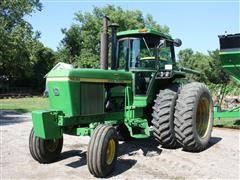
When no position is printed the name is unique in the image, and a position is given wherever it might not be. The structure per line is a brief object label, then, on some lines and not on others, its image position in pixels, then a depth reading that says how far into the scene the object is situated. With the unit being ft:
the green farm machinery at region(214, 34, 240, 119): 21.59
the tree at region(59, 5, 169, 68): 94.27
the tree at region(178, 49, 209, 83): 110.77
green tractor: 12.75
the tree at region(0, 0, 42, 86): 57.97
